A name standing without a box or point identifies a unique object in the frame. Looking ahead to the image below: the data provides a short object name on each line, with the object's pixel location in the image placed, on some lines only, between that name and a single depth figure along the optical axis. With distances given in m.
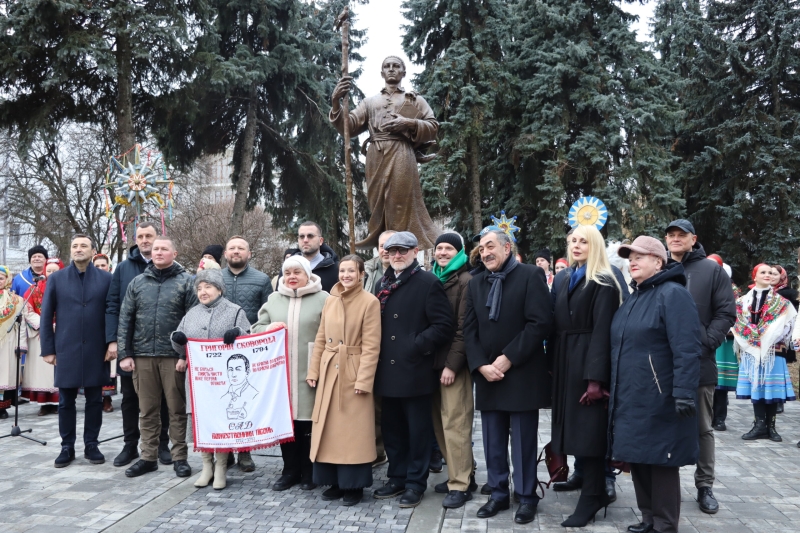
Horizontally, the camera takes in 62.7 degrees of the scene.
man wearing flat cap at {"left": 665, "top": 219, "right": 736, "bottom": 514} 4.94
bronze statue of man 7.32
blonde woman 4.43
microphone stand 7.41
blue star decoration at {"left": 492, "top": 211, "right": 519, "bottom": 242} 17.75
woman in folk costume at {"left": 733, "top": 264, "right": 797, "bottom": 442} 7.69
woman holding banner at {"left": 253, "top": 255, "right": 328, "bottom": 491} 5.44
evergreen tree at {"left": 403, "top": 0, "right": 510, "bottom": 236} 20.52
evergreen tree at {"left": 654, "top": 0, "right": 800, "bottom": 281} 20.56
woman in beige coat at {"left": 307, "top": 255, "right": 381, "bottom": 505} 5.09
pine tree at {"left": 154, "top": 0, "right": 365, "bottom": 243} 18.64
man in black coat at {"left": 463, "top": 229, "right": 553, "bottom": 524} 4.69
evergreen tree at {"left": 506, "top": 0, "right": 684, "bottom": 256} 20.00
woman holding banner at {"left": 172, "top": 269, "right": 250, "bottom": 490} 5.54
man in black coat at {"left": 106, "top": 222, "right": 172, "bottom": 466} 6.27
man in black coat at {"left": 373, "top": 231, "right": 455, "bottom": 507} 5.03
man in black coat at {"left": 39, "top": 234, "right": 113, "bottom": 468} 6.23
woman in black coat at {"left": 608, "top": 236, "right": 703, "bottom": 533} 4.07
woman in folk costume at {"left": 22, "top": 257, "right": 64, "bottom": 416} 8.90
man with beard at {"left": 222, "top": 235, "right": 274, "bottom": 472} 6.14
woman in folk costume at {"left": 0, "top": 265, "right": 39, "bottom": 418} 8.31
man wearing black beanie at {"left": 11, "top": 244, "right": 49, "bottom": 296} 9.16
